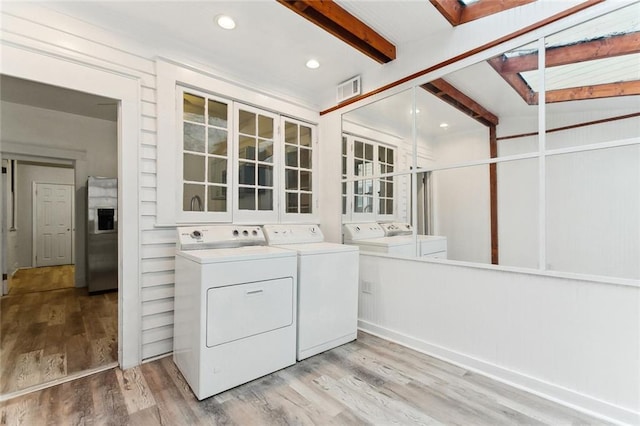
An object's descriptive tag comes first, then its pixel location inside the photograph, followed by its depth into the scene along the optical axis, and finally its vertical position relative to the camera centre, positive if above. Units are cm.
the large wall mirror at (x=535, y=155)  165 +42
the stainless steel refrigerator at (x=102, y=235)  441 -31
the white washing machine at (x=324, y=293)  236 -70
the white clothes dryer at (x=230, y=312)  186 -70
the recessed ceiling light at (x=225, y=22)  220 +153
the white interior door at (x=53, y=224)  633 -19
